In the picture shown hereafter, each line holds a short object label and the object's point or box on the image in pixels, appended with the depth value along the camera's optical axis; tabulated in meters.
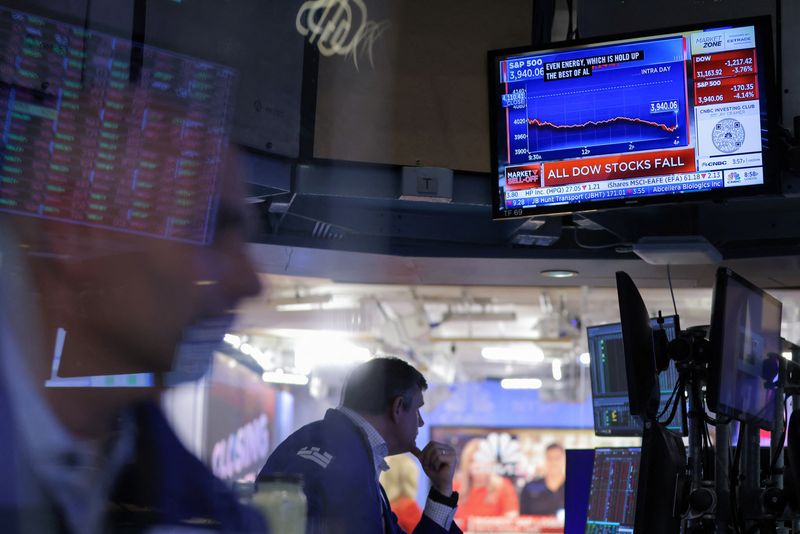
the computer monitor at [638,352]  2.23
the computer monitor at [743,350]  2.38
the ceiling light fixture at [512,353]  10.54
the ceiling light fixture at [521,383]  14.10
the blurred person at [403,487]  8.51
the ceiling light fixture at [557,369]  11.36
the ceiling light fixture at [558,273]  4.43
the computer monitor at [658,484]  2.07
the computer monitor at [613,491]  3.54
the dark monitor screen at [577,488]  3.96
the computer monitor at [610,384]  3.71
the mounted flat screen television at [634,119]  2.82
